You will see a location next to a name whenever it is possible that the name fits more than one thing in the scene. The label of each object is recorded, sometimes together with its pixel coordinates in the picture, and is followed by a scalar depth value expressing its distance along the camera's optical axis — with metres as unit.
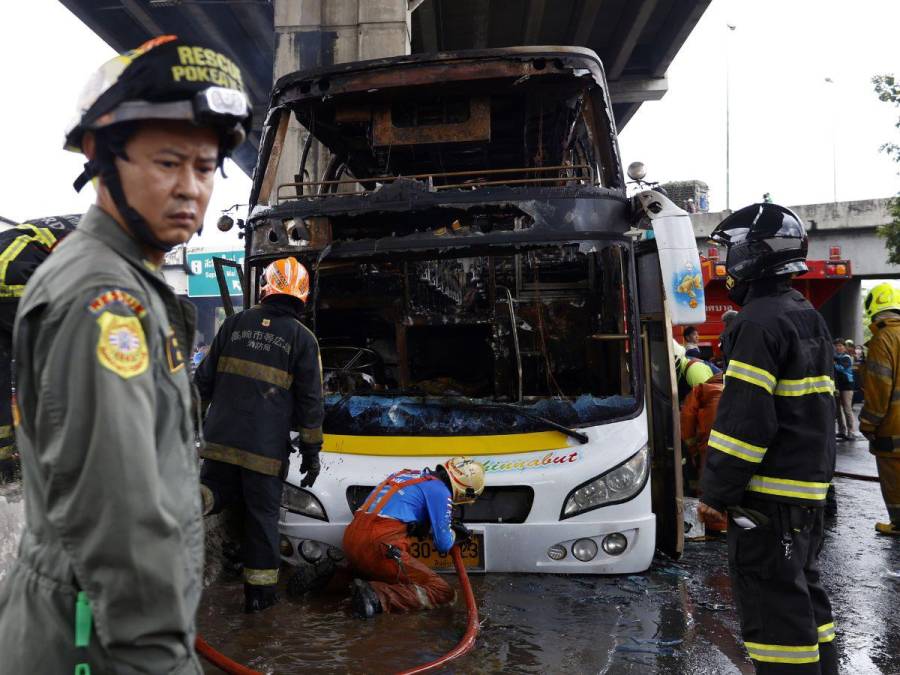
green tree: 16.36
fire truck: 11.23
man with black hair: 1.04
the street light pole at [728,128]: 32.63
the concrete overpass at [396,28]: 9.48
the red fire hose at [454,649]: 2.79
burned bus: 3.94
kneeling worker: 3.67
